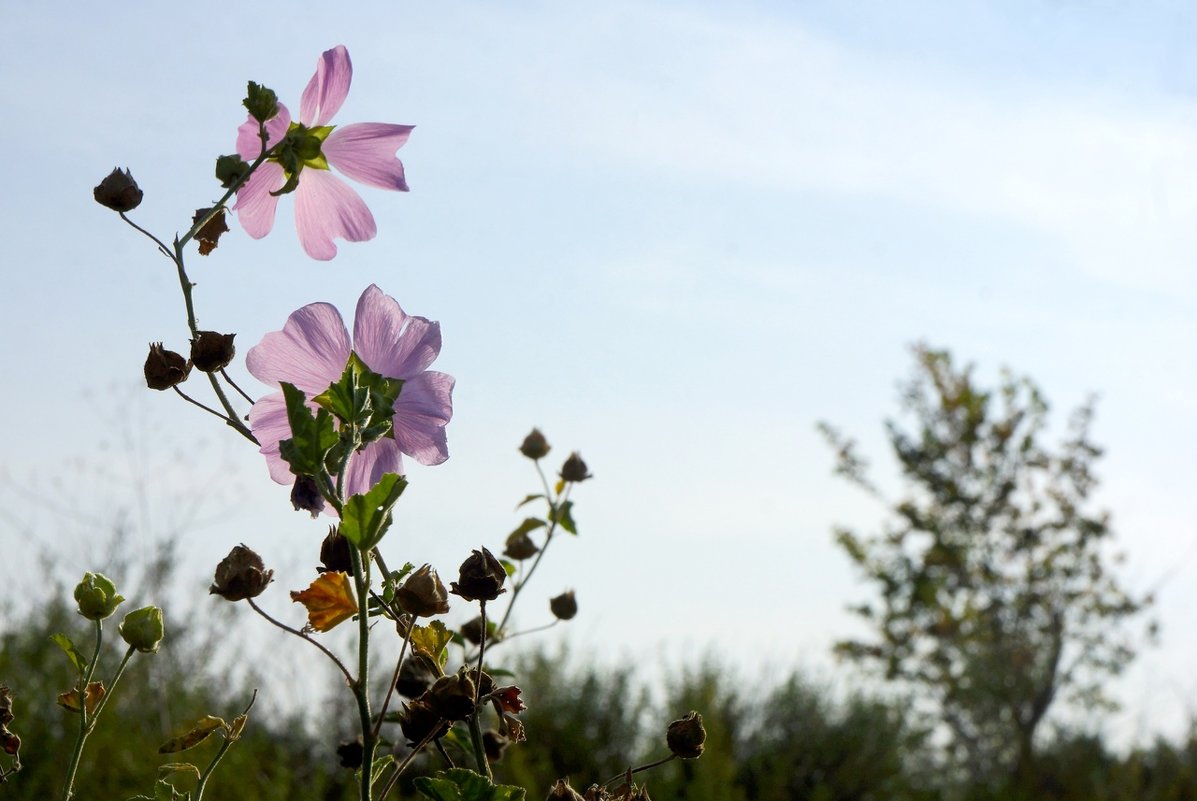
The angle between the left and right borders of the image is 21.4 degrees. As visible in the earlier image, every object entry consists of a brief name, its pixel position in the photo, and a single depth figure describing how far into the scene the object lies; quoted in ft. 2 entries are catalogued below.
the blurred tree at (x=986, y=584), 29.45
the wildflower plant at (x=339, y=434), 3.28
